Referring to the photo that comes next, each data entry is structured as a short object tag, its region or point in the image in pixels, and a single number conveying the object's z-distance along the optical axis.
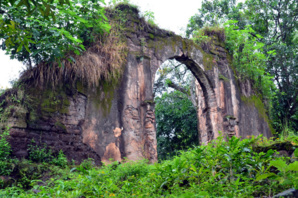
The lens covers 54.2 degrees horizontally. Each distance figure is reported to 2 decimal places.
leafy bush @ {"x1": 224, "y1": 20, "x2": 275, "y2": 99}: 9.96
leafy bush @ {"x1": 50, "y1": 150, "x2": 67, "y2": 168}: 5.34
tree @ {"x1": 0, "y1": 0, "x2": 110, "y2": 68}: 4.87
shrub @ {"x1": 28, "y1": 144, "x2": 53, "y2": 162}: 5.19
